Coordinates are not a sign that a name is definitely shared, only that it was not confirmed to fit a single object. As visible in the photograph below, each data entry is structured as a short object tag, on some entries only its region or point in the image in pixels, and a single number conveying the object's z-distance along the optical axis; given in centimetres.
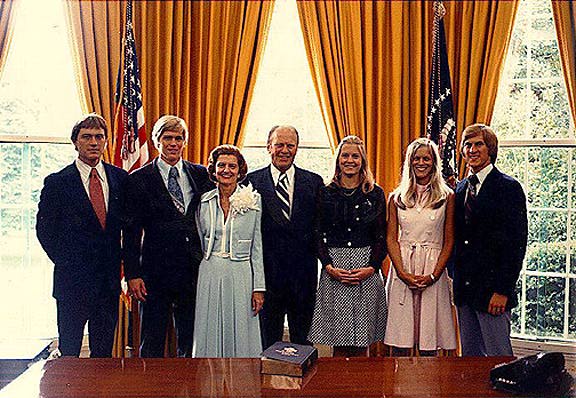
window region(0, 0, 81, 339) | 484
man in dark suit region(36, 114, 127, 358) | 376
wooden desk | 260
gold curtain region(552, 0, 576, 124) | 449
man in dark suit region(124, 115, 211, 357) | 382
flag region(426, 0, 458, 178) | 454
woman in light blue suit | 381
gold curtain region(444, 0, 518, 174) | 466
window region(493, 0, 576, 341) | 471
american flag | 449
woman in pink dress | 383
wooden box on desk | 280
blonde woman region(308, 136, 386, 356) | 387
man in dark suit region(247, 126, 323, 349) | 392
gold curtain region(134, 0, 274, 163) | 480
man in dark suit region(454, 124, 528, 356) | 370
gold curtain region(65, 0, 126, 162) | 470
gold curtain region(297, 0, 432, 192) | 478
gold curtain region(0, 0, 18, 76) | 459
